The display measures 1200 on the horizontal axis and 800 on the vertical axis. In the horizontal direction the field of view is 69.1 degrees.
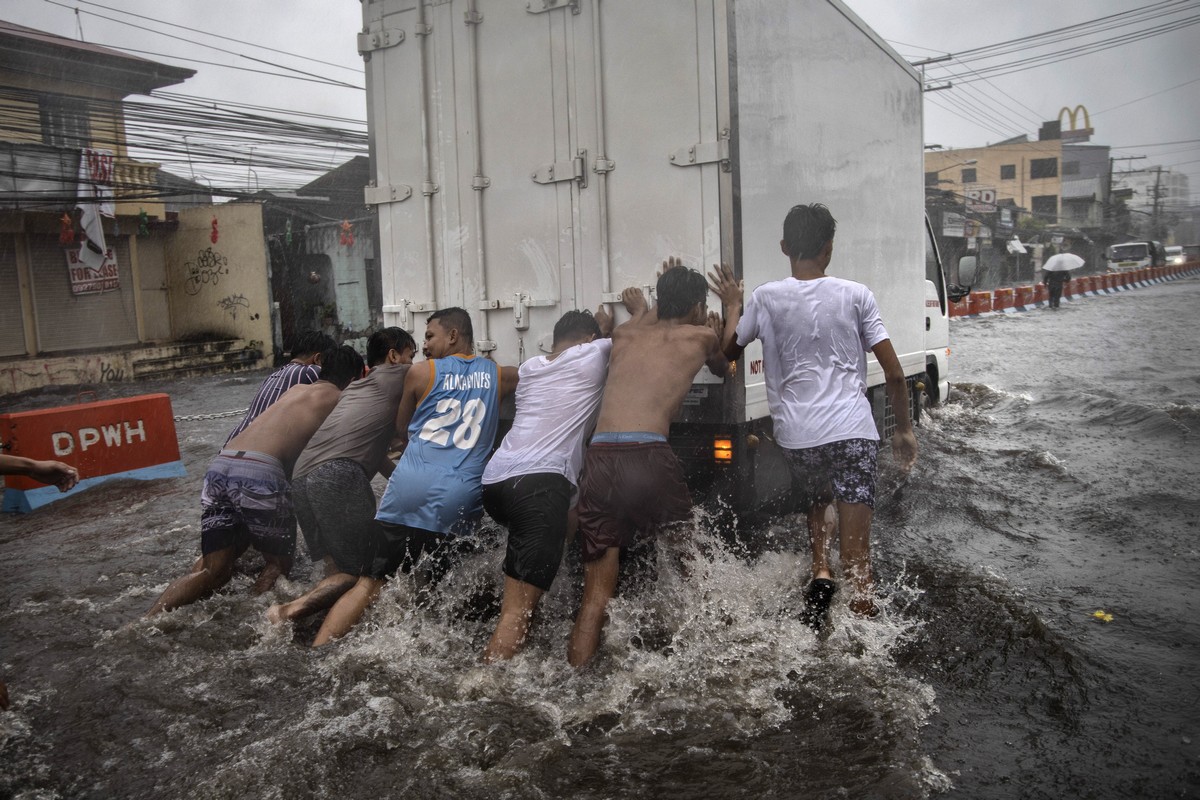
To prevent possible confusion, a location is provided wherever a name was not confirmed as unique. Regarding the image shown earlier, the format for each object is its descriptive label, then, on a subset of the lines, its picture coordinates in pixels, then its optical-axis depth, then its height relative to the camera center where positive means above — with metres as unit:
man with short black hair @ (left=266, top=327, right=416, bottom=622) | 4.20 -0.80
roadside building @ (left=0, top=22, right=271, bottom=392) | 16.58 +1.48
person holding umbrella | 23.80 +0.47
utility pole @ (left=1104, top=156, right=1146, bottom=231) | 58.03 +5.29
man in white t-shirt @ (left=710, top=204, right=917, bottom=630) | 3.66 -0.36
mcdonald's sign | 63.62 +12.44
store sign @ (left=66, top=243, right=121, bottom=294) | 17.98 +1.04
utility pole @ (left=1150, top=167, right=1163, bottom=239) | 59.79 +4.82
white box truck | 3.96 +0.75
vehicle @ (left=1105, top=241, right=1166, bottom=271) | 44.03 +1.48
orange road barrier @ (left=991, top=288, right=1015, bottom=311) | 24.09 -0.25
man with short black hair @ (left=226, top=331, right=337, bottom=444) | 4.78 -0.31
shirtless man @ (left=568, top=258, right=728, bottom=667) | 3.50 -0.64
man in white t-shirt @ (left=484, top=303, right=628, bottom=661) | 3.52 -0.67
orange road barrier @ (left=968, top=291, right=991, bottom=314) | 22.76 -0.32
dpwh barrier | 6.85 -0.97
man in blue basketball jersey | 3.79 -0.71
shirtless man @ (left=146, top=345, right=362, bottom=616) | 4.32 -0.86
